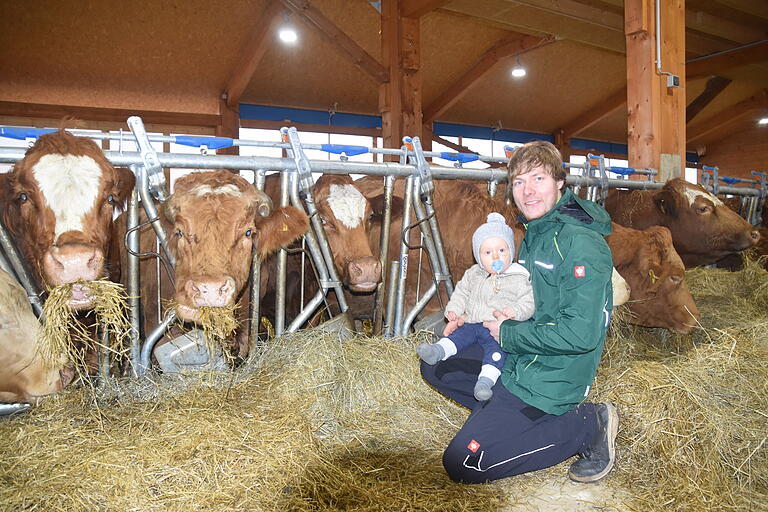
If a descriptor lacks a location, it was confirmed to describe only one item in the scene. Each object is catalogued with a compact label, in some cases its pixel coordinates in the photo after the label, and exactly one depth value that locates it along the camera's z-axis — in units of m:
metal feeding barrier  3.24
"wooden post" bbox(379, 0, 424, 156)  7.80
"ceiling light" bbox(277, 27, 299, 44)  9.84
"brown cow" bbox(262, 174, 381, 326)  4.14
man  2.38
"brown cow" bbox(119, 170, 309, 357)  3.01
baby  2.73
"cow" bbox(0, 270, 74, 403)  2.53
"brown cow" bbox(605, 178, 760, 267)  5.89
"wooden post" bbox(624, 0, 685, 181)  5.76
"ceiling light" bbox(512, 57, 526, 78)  12.96
